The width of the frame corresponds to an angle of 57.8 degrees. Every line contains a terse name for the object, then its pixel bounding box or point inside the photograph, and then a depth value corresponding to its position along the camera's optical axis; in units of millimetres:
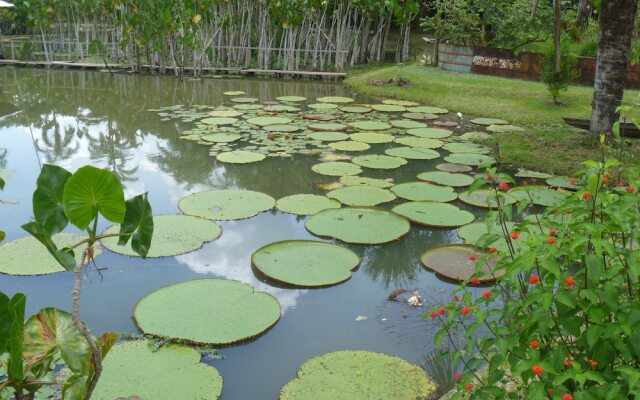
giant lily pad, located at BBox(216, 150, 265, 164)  6079
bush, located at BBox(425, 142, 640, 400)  1448
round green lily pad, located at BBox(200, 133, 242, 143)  6941
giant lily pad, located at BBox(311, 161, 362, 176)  5703
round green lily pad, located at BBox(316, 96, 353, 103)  9695
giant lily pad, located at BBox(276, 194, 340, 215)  4742
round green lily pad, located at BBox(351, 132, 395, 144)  6949
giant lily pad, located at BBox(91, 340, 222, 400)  2574
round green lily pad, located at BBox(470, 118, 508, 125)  7965
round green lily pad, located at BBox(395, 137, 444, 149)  6734
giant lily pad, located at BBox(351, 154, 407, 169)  5919
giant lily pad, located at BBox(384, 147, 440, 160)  6273
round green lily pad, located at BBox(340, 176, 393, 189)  5359
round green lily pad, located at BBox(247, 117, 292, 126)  7873
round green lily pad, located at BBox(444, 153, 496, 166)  6086
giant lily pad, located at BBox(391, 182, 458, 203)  4992
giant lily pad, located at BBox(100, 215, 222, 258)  4035
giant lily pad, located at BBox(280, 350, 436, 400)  2594
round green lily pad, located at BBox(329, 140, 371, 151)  6605
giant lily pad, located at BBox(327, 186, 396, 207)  4875
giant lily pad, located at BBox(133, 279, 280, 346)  3029
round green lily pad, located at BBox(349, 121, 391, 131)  7602
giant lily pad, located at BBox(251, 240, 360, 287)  3658
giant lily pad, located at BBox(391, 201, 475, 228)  4477
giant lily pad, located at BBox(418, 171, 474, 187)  5387
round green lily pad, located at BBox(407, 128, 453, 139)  7212
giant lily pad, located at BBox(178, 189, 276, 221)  4656
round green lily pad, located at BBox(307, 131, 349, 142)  7051
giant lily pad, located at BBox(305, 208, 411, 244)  4227
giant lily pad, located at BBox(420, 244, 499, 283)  3754
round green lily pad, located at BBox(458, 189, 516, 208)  4904
